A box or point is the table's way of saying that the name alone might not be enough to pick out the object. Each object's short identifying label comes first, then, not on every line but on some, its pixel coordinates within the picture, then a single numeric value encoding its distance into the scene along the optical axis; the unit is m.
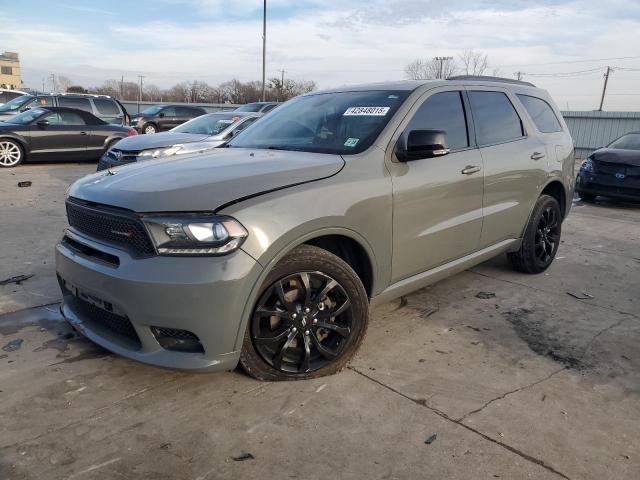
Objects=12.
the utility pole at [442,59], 50.58
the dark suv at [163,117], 20.05
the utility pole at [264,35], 27.95
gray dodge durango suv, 2.51
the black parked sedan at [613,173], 9.38
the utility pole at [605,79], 49.48
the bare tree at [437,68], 49.09
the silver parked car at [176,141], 7.90
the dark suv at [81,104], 15.45
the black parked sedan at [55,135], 11.74
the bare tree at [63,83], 91.94
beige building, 99.25
